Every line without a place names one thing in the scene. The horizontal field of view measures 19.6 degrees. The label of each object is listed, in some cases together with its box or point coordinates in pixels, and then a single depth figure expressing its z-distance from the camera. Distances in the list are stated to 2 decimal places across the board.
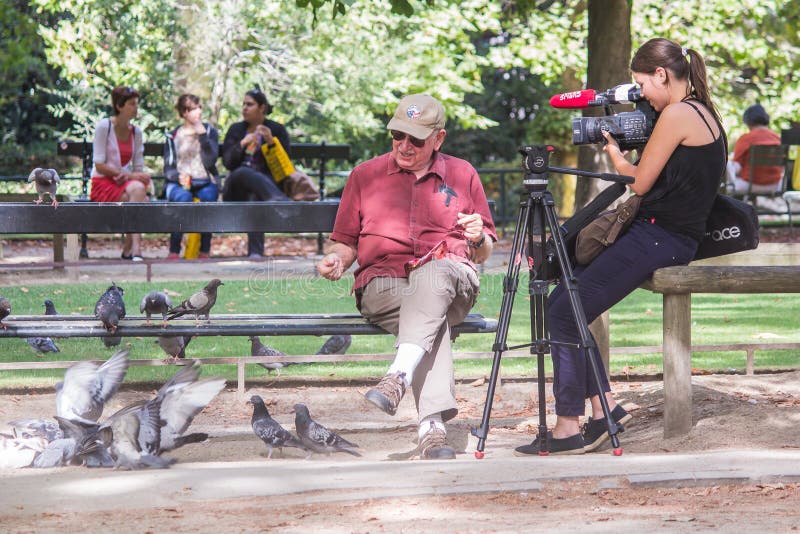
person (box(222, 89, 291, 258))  21.65
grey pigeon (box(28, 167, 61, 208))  15.11
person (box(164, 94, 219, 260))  23.17
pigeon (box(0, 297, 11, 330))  13.07
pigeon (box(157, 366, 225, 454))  10.98
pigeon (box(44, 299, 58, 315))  15.83
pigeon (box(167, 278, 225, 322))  13.69
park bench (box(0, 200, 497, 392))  12.71
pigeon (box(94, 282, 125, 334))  12.72
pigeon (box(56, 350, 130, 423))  11.52
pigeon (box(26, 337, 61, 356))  15.65
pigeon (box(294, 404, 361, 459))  11.11
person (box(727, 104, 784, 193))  30.31
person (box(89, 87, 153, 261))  21.77
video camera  11.04
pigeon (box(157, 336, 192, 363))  13.99
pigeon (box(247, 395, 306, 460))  11.25
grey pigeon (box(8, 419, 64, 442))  10.88
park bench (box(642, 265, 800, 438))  10.97
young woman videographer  10.65
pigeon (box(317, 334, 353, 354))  15.12
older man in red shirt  11.20
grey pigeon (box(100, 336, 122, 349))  15.25
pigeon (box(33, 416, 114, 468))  10.47
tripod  10.51
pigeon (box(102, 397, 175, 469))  10.30
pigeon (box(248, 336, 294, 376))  14.89
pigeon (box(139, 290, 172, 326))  13.50
